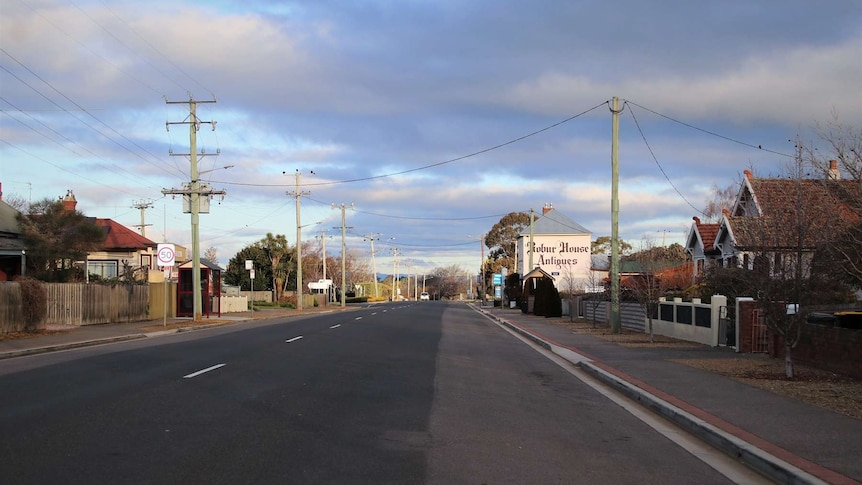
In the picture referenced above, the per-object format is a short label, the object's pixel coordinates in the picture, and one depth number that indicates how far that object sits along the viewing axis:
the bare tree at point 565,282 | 67.88
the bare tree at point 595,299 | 34.77
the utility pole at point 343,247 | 75.94
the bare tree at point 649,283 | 24.22
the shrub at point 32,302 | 25.03
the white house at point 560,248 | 85.62
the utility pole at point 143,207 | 78.88
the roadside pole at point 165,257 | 30.55
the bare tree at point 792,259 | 13.71
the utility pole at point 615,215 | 27.22
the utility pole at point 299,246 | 57.09
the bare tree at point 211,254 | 111.56
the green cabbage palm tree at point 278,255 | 77.56
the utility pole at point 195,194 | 37.28
